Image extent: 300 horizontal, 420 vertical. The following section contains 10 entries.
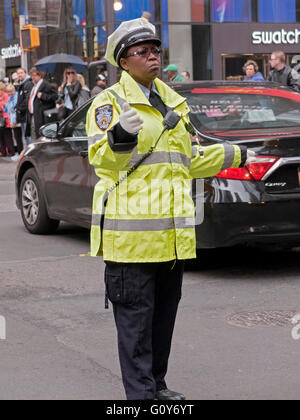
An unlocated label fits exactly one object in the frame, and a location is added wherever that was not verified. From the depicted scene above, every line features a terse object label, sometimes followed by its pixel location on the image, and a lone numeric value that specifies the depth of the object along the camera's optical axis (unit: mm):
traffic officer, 3986
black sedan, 7184
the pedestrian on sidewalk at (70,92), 18594
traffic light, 22266
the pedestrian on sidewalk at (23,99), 20641
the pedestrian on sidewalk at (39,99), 19625
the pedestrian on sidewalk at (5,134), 22372
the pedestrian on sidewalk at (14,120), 21759
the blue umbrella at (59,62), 25794
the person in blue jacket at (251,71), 16516
